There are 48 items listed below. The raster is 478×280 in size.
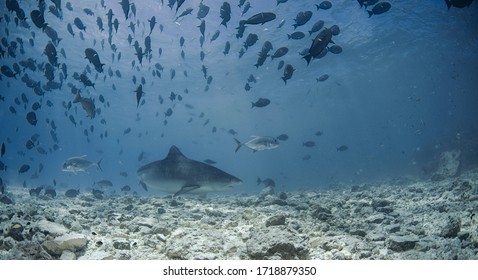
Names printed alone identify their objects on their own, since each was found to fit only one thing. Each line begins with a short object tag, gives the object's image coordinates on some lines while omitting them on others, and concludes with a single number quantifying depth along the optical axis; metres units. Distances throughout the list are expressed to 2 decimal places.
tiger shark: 6.75
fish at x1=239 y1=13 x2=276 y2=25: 7.12
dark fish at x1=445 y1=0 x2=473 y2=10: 5.17
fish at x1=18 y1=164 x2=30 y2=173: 10.57
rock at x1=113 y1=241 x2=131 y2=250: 3.86
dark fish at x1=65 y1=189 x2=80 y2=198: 12.11
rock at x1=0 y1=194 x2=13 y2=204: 7.78
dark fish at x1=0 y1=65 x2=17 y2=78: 8.72
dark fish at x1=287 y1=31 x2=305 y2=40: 9.98
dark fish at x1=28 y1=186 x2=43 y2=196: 11.54
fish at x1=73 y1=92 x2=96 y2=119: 7.57
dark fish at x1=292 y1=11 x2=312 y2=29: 8.48
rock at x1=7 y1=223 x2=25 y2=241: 4.04
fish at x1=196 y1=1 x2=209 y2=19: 9.85
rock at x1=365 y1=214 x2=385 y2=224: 4.98
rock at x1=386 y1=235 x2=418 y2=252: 3.60
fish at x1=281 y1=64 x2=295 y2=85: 7.60
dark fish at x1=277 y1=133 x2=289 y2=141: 14.30
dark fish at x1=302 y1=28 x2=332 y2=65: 5.83
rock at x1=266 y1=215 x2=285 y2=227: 4.60
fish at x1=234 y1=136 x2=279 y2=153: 9.73
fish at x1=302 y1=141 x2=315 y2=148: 16.31
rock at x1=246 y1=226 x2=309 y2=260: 3.40
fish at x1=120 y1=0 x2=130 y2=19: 8.25
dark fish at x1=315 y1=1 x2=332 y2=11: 9.36
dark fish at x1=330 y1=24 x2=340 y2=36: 8.57
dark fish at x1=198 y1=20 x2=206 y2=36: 9.77
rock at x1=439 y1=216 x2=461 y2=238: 3.86
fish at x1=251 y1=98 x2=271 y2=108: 9.99
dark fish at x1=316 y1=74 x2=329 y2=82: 12.99
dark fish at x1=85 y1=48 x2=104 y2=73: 7.20
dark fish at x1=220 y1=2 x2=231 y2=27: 7.80
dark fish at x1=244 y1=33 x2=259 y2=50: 8.56
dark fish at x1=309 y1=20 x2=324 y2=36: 9.95
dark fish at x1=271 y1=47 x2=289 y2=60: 9.21
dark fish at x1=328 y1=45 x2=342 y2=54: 9.11
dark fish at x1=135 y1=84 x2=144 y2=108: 7.23
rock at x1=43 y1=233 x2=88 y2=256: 3.57
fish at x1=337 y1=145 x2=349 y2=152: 16.29
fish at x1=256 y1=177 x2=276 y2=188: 13.89
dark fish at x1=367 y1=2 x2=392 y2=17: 8.12
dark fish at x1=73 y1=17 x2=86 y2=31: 9.64
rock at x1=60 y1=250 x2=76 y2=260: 3.53
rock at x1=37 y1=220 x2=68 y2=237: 4.09
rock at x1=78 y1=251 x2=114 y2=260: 3.45
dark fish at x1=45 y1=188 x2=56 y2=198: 11.22
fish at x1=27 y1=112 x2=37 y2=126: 9.10
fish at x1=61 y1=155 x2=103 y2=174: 10.60
